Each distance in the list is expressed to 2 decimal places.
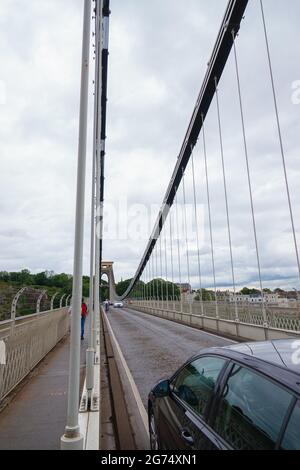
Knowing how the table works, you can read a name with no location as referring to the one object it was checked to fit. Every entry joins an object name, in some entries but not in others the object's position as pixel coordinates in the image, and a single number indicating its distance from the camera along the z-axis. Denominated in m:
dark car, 1.69
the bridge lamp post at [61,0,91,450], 2.85
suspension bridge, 3.53
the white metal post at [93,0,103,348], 8.22
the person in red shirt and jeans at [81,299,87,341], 12.46
